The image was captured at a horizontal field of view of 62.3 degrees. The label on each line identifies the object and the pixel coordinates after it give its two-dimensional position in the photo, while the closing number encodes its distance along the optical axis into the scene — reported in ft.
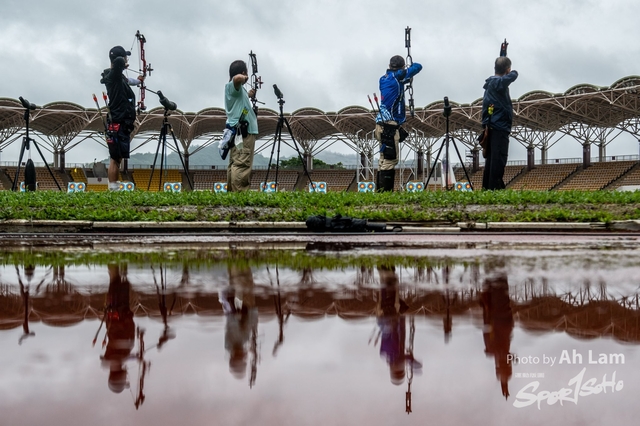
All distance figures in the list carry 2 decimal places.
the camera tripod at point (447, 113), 41.23
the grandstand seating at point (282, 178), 180.82
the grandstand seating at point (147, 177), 175.83
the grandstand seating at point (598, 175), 141.49
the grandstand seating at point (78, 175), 175.40
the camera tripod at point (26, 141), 42.93
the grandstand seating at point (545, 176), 153.99
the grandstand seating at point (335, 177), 183.42
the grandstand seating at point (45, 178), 169.89
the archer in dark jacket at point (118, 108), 37.01
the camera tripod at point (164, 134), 42.57
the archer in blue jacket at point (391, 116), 41.96
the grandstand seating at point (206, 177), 186.80
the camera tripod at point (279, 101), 39.72
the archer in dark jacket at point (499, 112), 38.65
